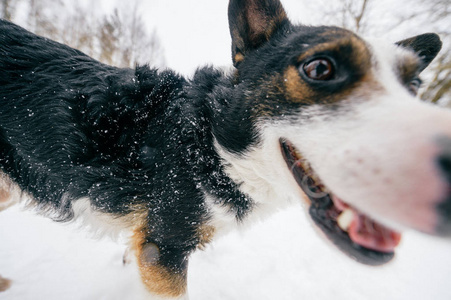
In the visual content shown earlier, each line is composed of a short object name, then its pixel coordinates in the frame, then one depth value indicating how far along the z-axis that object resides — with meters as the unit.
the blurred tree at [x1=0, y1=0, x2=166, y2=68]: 9.08
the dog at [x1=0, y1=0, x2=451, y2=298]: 0.20
